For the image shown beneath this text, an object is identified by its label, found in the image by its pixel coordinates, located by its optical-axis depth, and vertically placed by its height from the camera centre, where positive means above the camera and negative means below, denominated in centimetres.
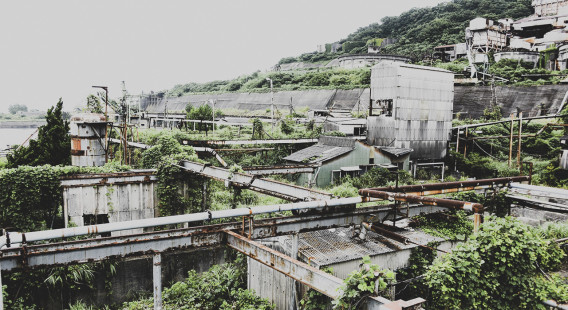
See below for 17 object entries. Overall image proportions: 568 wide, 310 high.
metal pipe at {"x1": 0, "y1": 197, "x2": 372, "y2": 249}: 514 -170
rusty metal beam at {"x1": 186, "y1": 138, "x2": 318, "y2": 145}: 1798 -136
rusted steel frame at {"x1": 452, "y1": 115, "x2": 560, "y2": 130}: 2420 -45
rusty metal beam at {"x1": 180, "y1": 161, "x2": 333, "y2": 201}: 874 -184
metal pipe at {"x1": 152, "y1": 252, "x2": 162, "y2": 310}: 603 -274
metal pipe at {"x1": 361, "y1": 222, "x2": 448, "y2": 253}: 845 -277
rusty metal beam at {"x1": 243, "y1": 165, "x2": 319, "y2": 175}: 1379 -197
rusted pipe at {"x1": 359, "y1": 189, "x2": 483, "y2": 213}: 665 -159
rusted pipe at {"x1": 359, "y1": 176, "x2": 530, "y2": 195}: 932 -184
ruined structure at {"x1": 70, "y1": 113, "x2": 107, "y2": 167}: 1645 -101
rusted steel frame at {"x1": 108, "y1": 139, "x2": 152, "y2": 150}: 1908 -150
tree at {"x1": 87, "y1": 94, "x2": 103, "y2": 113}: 2676 +112
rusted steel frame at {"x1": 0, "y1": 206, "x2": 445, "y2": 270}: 553 -211
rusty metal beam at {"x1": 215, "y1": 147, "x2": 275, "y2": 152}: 2038 -178
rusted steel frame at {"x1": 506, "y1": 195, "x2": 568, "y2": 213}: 1139 -266
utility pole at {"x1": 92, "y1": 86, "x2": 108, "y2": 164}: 1742 -120
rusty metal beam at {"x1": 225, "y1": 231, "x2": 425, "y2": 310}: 421 -219
